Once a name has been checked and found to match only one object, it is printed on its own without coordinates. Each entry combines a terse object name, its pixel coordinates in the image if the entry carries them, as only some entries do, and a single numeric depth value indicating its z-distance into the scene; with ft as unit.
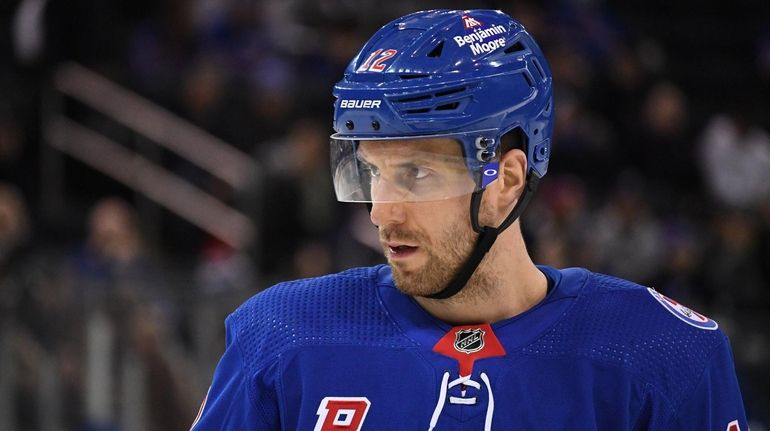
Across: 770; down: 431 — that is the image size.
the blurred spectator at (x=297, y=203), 44.29
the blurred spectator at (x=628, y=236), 50.42
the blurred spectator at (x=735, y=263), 45.20
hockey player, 15.66
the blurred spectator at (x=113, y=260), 37.09
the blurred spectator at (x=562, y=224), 43.57
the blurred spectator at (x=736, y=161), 56.75
